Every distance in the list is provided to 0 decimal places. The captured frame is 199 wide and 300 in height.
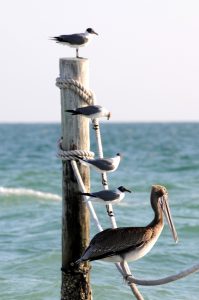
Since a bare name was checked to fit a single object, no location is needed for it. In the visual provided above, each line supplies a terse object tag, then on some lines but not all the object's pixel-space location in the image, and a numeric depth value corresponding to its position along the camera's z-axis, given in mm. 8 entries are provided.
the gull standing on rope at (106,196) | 15844
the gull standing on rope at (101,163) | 16109
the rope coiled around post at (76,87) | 16375
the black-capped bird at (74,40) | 18531
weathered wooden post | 16531
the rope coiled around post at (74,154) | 16500
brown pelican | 15344
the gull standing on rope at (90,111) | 16172
